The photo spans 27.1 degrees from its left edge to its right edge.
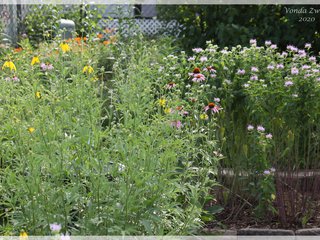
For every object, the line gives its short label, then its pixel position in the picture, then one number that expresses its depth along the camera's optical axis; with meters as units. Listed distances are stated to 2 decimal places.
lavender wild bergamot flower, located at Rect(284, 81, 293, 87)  3.96
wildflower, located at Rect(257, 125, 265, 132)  3.87
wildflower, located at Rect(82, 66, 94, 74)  3.83
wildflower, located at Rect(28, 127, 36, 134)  2.92
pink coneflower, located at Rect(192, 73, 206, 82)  3.81
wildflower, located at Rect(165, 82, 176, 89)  3.79
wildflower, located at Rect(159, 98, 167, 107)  3.51
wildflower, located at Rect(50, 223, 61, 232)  2.09
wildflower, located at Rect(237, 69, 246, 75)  4.23
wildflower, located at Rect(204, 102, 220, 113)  3.78
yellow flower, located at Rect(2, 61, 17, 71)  3.79
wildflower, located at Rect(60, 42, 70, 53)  3.93
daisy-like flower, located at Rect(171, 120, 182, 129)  3.25
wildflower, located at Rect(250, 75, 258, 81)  4.06
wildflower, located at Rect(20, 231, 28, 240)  2.17
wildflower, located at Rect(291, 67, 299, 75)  4.05
